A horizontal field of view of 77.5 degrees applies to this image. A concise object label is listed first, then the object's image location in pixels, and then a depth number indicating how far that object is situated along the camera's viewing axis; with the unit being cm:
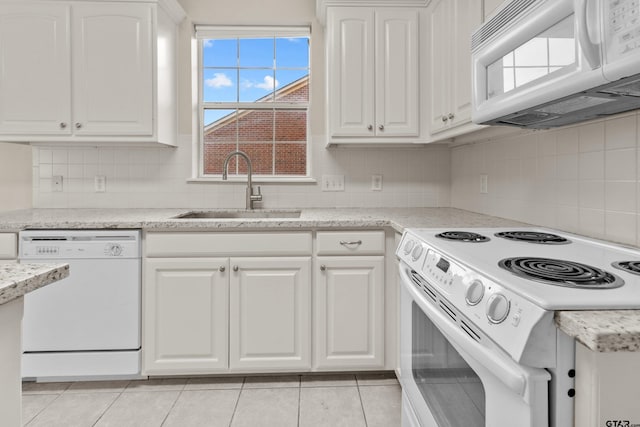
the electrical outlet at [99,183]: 270
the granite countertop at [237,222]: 196
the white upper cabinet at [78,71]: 230
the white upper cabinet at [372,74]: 241
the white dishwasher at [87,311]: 199
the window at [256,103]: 287
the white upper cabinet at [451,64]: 185
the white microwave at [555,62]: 85
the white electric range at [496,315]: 68
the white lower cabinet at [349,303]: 207
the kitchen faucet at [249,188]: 257
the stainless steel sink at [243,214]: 262
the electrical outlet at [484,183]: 230
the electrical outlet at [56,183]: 268
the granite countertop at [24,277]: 66
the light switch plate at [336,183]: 279
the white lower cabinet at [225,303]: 204
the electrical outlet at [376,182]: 279
